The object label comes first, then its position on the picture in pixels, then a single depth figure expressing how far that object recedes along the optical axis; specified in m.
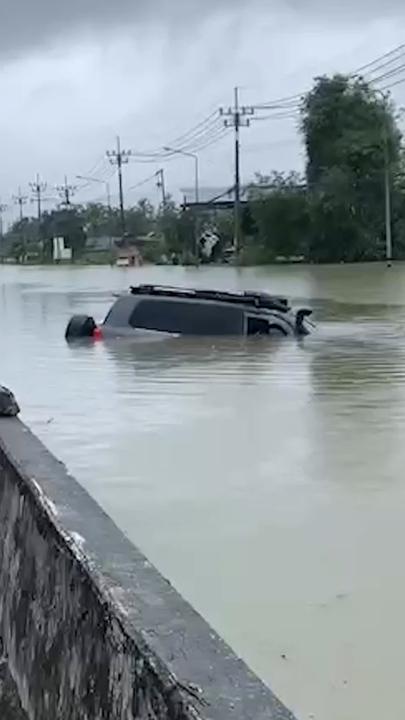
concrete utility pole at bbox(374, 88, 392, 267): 72.88
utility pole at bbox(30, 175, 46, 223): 158.91
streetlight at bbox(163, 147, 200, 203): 111.71
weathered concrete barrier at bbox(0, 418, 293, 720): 3.45
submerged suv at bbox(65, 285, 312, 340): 24.05
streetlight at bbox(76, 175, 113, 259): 137.09
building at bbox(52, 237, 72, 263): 120.12
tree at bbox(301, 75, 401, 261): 75.31
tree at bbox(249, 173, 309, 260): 79.12
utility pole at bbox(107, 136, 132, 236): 123.88
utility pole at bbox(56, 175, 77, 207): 147.88
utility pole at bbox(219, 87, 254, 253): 86.06
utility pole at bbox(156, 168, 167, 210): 119.06
